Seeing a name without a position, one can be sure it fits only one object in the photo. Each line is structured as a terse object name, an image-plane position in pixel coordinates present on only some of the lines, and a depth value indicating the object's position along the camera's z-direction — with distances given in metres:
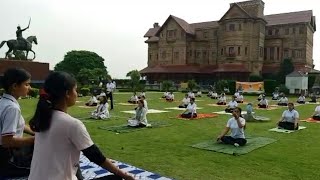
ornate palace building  52.09
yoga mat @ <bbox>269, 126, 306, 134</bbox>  13.52
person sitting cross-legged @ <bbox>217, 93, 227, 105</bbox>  27.70
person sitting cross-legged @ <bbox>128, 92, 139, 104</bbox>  27.05
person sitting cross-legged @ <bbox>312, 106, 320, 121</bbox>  17.95
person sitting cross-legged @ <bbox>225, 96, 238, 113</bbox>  21.01
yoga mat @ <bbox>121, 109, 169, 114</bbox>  20.25
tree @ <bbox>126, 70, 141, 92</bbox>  49.65
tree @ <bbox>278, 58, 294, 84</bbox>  49.67
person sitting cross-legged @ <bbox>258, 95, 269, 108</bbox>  25.20
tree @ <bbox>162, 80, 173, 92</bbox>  48.91
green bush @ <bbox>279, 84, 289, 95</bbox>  41.78
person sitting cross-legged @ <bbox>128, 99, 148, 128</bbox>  13.97
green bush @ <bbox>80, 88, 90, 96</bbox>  35.53
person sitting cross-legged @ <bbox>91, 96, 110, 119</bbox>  16.42
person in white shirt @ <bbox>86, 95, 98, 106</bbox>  24.06
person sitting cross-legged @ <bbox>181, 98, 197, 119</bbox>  17.62
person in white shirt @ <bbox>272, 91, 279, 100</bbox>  34.63
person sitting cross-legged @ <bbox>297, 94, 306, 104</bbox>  31.02
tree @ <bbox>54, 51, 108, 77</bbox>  74.81
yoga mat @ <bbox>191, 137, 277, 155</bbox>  9.40
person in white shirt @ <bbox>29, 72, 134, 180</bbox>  2.80
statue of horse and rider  32.59
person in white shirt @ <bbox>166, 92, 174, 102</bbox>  30.40
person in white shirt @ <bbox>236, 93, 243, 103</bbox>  30.19
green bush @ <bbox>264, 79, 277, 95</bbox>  43.47
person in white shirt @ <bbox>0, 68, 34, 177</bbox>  4.17
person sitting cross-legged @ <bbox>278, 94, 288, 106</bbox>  27.88
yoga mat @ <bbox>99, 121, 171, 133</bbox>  13.02
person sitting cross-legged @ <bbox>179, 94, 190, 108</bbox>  24.14
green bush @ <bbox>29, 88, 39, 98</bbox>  29.66
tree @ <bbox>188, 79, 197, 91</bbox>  47.78
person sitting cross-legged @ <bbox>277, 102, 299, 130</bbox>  13.88
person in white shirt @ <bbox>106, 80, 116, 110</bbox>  22.17
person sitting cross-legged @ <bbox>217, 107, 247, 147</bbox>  10.08
